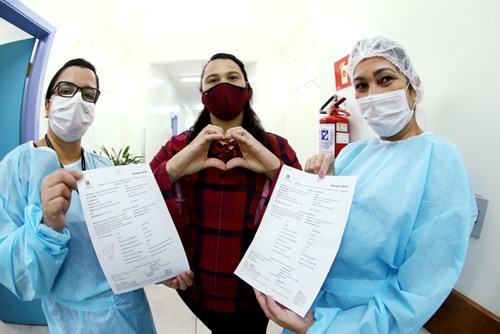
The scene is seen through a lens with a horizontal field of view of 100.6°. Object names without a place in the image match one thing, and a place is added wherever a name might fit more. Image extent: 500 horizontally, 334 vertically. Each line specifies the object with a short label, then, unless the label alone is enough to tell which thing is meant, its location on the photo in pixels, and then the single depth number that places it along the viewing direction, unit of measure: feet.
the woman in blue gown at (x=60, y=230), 1.79
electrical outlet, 2.11
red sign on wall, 4.65
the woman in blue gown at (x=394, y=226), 1.48
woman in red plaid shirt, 2.19
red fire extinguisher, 4.54
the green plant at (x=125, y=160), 8.54
